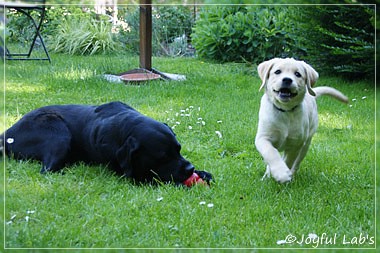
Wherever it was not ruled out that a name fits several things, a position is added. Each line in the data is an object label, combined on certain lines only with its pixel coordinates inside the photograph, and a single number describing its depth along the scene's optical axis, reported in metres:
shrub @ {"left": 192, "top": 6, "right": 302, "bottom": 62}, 5.76
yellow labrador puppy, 2.81
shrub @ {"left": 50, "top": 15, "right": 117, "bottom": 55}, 5.28
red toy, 2.93
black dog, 2.95
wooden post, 6.00
